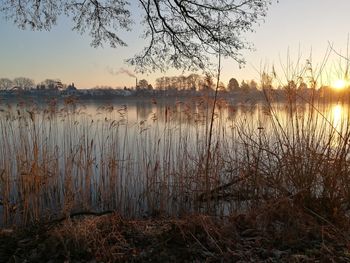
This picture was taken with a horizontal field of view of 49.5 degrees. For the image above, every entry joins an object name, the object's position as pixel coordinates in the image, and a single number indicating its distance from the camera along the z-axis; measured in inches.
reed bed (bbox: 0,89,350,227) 146.3
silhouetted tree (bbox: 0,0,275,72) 275.7
